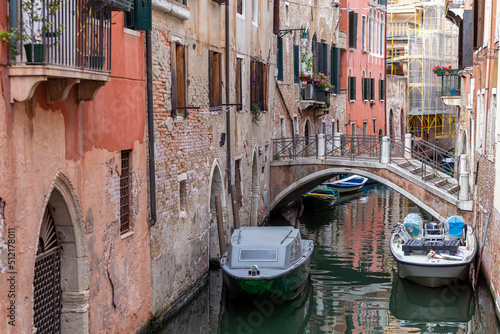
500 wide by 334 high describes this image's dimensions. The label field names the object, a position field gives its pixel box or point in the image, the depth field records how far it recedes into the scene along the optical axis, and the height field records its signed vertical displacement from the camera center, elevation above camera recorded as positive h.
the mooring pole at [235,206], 15.49 -1.88
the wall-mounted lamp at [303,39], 23.22 +2.29
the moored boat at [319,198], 23.66 -2.61
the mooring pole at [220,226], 14.16 -2.08
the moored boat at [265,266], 11.99 -2.46
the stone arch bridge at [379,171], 16.81 -1.42
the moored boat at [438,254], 13.35 -2.53
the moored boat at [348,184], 27.47 -2.55
